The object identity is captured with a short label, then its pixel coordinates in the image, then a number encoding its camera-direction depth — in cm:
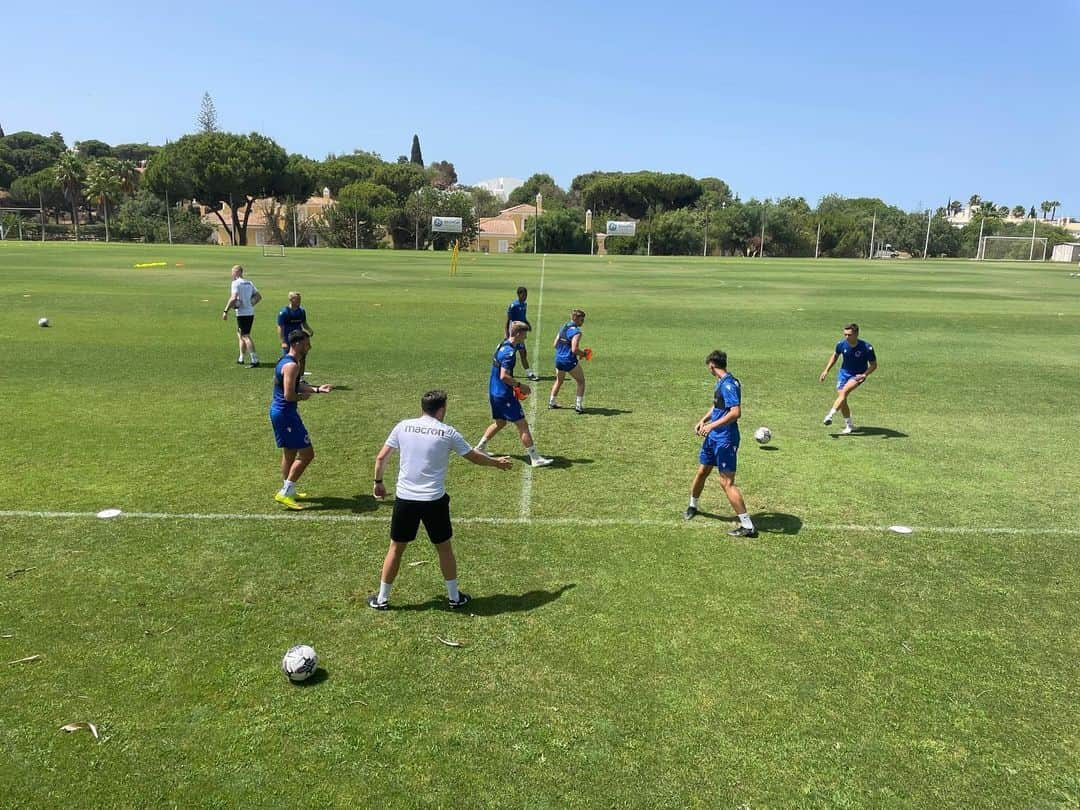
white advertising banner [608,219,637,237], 9206
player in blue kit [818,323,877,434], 1303
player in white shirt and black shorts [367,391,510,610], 640
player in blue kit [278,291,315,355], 1504
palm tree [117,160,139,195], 9912
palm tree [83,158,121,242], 9512
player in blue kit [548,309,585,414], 1384
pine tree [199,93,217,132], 11481
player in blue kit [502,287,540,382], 1523
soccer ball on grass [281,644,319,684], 572
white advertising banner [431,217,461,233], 8638
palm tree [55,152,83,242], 9962
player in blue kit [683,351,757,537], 835
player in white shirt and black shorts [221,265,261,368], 1761
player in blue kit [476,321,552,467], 1022
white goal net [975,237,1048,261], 8812
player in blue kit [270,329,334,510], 887
